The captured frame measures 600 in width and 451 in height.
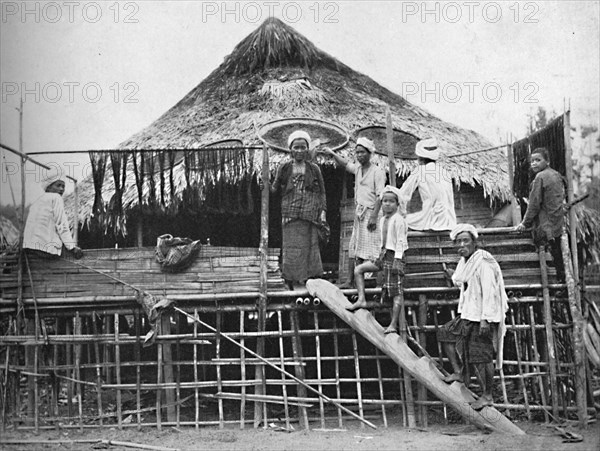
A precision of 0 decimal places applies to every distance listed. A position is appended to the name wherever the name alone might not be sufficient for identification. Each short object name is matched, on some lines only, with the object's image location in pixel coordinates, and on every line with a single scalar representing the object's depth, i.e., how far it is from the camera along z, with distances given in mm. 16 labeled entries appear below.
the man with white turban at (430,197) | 7516
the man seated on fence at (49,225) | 7566
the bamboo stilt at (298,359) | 7289
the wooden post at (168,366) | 7449
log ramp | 6480
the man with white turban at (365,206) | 7387
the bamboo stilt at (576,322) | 7020
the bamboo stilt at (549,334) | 6984
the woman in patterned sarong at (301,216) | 7699
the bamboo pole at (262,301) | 7387
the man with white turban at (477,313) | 6609
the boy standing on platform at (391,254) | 6941
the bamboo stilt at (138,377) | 7291
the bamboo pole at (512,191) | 8521
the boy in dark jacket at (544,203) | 7074
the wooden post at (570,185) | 7117
